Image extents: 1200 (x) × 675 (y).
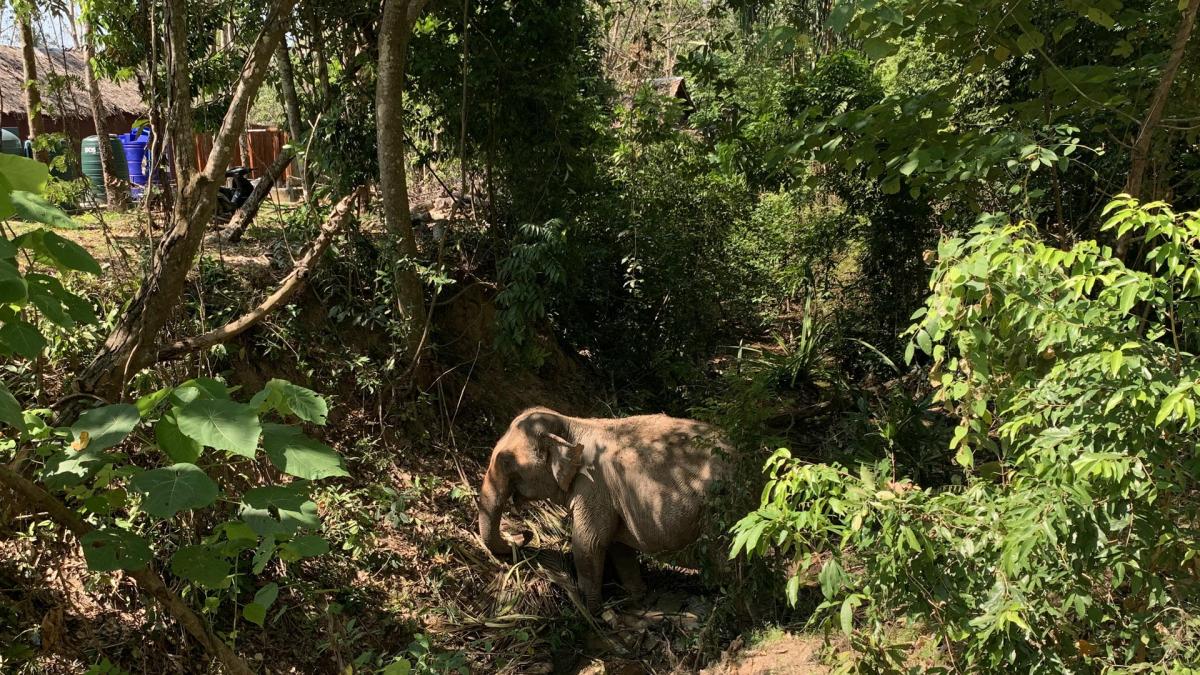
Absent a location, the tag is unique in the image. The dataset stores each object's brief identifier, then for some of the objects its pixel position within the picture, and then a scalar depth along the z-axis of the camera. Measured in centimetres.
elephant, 647
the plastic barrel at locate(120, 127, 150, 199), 1191
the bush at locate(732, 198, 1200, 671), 299
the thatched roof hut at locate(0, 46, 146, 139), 1736
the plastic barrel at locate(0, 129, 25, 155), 1416
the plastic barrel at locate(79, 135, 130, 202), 1238
